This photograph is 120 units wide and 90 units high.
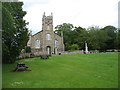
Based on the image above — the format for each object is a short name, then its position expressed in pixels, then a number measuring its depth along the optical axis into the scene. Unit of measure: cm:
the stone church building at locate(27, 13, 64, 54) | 3159
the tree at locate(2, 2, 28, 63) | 1311
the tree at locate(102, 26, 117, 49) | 3887
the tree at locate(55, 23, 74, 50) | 4693
